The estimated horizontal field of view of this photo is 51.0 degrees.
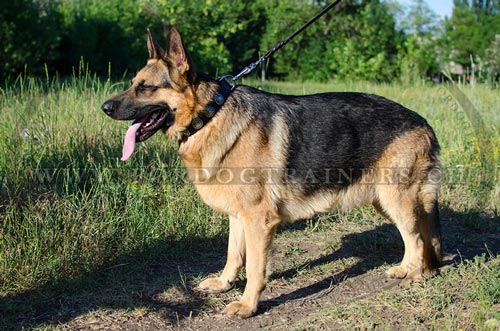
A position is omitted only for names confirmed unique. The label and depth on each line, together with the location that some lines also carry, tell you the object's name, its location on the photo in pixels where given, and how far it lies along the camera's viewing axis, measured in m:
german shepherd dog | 3.70
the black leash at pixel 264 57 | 4.22
